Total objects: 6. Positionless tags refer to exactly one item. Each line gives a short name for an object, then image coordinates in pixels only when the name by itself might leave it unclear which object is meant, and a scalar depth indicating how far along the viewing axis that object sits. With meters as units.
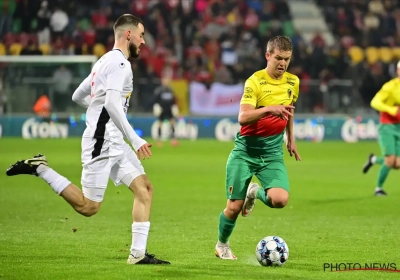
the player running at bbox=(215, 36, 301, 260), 15.52
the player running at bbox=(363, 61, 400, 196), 27.52
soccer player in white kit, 14.82
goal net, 53.06
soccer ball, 15.05
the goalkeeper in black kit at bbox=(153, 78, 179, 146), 53.19
